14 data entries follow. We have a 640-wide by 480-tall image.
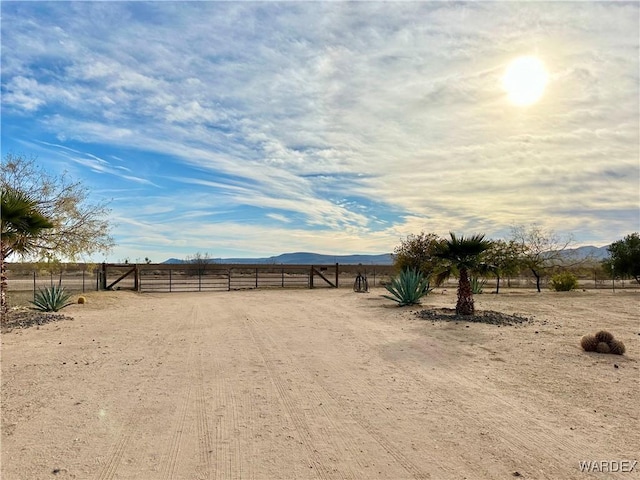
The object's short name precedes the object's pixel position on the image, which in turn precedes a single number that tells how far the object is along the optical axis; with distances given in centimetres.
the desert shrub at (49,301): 1539
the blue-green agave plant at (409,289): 1723
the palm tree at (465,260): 1388
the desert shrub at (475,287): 2269
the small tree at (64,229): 1975
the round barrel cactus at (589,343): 882
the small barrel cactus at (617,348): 857
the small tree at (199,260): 6499
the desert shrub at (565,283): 2645
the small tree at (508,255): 2287
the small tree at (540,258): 2942
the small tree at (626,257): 2831
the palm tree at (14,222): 1273
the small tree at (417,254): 2453
